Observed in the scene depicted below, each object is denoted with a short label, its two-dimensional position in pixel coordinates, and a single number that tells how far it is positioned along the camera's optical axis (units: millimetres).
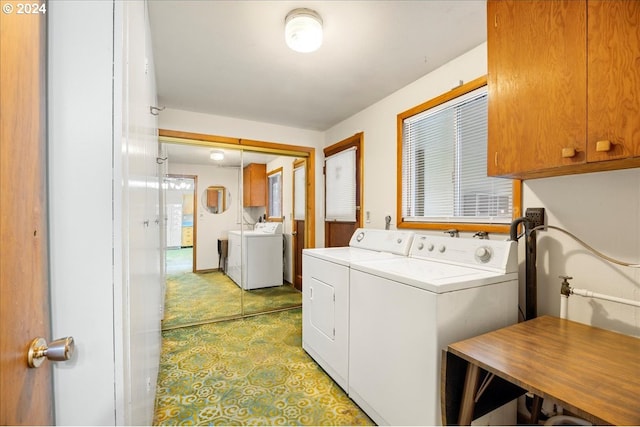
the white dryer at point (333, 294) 1917
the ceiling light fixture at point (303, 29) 1601
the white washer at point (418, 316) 1286
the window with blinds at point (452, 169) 1922
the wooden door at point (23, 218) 536
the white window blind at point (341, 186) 3307
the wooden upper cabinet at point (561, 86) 985
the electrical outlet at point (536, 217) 1571
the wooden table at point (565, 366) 769
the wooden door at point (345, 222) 3170
